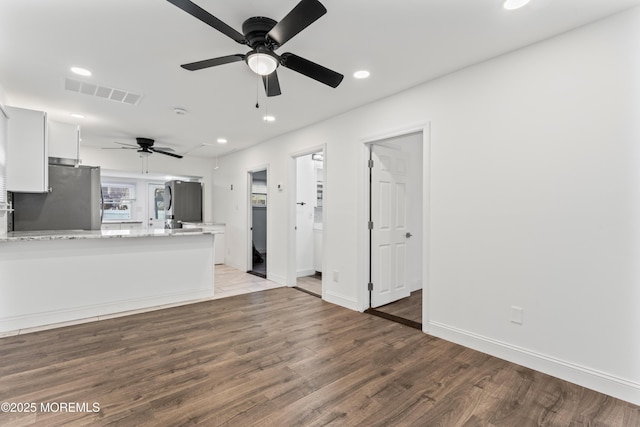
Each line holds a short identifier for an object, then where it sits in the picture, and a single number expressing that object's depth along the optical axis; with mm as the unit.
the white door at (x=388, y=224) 3783
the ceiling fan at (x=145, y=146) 5306
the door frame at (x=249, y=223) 6055
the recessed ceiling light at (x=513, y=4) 1894
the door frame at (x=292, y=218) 4853
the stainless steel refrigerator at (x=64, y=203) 4176
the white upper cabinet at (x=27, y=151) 3413
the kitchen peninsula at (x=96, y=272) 3148
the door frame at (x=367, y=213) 3070
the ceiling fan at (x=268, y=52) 1736
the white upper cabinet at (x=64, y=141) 3994
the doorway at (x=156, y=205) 7699
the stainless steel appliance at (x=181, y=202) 6895
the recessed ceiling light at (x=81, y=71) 2857
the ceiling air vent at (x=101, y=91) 3180
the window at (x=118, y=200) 7233
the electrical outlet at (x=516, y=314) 2444
